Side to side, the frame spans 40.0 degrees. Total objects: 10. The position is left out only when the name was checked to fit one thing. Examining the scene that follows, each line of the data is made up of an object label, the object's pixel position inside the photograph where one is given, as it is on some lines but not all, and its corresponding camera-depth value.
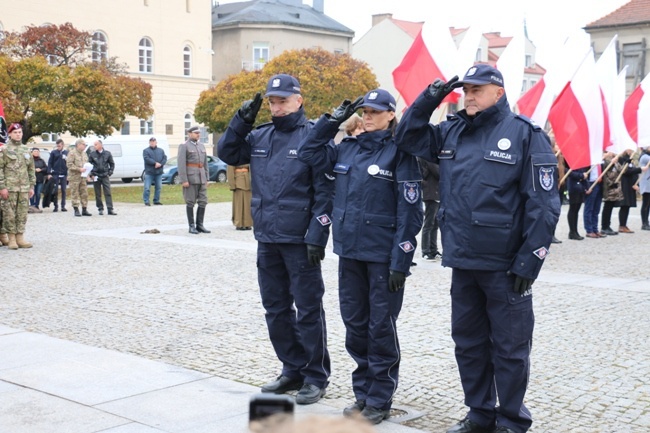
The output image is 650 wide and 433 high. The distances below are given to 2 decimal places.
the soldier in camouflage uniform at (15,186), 14.93
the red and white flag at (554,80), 15.70
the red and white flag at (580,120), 14.66
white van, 40.56
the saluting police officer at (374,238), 5.44
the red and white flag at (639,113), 16.83
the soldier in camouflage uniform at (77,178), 22.09
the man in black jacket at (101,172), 22.23
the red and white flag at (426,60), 15.80
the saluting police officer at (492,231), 4.89
